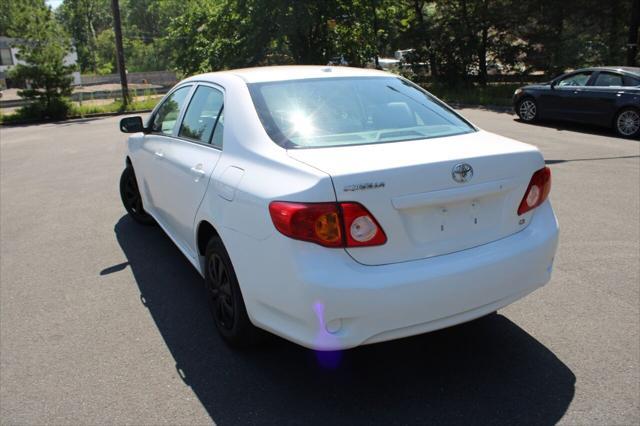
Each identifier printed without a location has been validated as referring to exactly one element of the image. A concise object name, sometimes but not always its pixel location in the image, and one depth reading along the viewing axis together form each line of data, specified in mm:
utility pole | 26516
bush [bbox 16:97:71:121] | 23188
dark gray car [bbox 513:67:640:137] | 12273
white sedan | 2613
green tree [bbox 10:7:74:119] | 22625
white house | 62531
